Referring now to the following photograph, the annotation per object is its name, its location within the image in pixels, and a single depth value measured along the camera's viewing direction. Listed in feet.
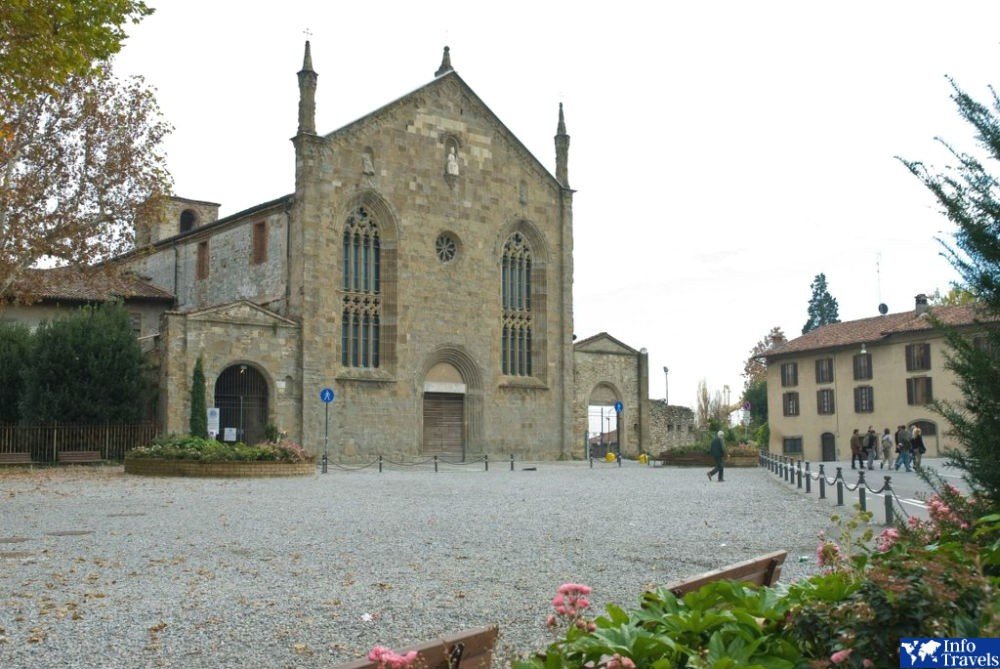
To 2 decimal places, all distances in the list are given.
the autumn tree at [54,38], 47.03
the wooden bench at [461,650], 12.31
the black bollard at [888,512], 44.28
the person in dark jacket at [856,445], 120.64
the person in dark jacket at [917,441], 102.94
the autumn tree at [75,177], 82.38
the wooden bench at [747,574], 15.64
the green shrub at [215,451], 84.58
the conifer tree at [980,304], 19.11
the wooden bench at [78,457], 98.48
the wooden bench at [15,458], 93.97
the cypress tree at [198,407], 106.11
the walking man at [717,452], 85.76
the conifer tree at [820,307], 281.95
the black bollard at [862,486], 48.93
